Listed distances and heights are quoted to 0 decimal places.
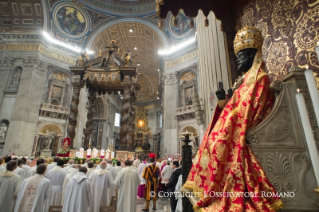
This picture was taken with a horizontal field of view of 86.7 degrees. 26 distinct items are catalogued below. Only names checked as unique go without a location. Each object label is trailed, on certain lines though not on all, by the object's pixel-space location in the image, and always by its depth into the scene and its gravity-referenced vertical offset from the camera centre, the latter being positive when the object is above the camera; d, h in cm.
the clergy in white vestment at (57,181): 378 -67
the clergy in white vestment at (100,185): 404 -81
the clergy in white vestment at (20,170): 412 -48
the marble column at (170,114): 1477 +328
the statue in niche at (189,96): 1567 +485
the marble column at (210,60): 370 +221
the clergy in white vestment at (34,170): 416 -47
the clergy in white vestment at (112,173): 451 -69
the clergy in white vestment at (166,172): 542 -68
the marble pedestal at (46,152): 1230 -11
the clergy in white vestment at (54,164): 471 -38
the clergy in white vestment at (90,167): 454 -43
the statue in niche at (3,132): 1240 +133
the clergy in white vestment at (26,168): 452 -48
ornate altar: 924 +418
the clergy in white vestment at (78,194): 305 -77
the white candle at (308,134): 106 +10
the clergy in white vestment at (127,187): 397 -85
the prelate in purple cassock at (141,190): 598 -137
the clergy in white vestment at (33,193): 289 -72
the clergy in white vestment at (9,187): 327 -69
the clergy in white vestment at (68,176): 402 -61
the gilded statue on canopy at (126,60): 1012 +527
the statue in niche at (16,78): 1376 +578
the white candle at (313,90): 106 +37
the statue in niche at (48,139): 1321 +88
